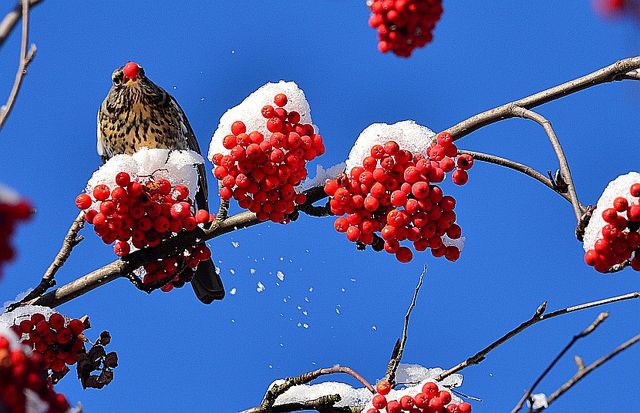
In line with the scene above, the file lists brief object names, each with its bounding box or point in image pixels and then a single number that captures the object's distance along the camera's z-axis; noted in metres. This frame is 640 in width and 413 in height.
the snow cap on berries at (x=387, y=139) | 5.34
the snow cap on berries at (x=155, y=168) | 5.84
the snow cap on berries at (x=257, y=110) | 5.62
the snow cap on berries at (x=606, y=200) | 4.61
